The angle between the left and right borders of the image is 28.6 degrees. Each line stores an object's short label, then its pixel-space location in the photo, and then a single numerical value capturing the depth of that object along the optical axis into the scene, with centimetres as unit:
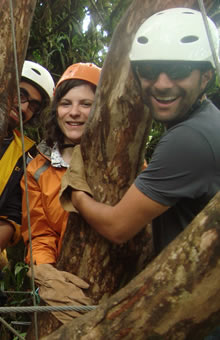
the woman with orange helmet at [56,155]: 225
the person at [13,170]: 261
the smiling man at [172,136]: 146
